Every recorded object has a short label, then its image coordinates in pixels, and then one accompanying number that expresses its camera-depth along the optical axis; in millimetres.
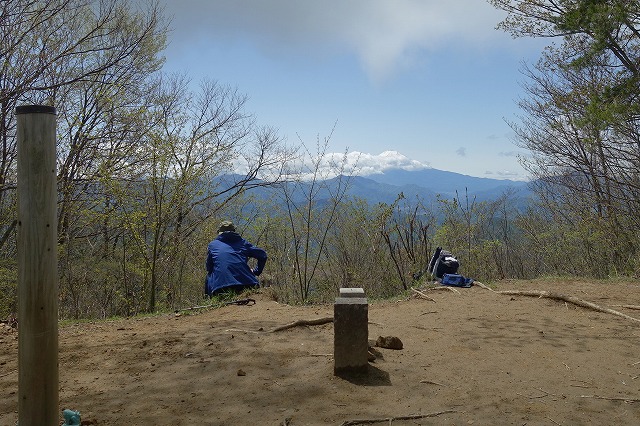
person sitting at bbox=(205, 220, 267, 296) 7387
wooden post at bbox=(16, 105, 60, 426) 2232
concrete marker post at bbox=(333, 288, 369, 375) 3660
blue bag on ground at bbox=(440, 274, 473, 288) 7703
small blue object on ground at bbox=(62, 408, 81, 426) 2697
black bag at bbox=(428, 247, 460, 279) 8023
